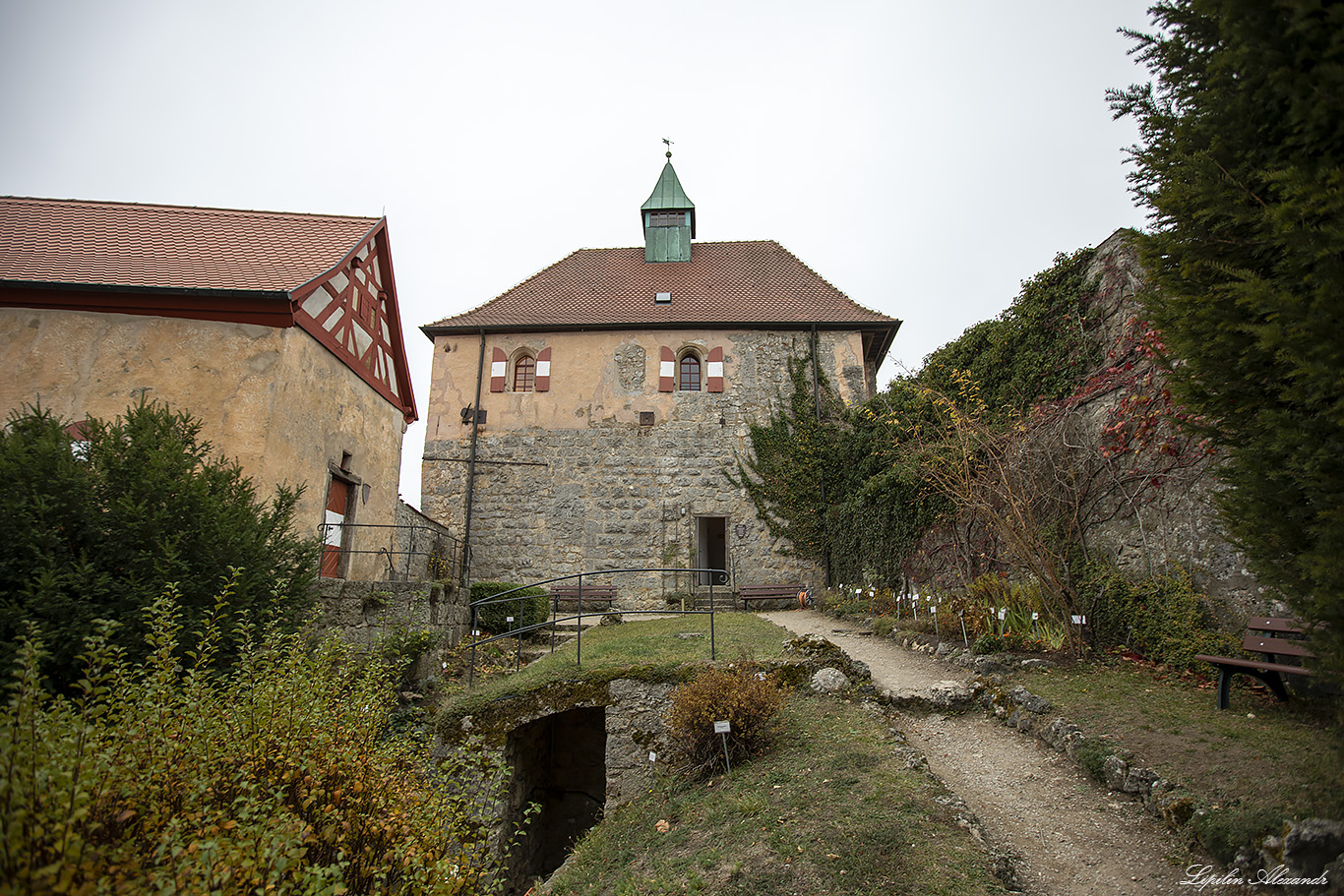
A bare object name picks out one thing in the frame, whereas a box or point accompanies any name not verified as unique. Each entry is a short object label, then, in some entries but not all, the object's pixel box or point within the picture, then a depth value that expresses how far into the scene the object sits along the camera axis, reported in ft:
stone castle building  51.42
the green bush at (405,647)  25.73
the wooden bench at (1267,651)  14.42
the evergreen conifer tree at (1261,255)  7.52
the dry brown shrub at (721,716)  17.52
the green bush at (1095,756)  13.88
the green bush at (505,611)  39.26
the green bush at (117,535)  16.15
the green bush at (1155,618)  18.19
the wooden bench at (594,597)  46.52
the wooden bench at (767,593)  46.88
